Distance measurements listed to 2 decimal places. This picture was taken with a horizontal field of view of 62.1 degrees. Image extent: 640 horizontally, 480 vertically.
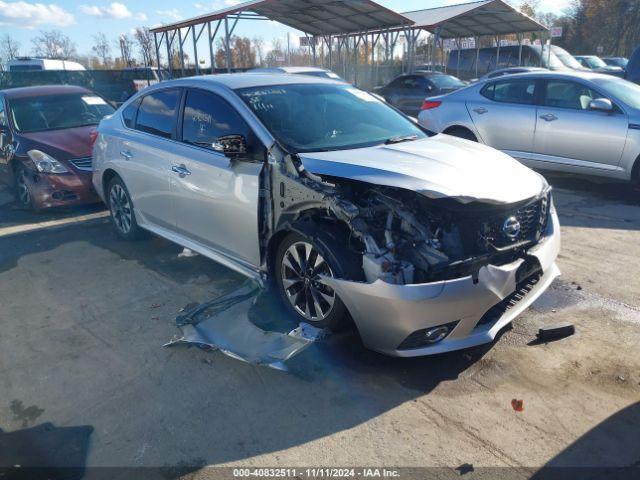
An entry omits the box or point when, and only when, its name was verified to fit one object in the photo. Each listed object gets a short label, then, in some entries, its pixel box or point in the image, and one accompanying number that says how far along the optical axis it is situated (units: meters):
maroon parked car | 7.16
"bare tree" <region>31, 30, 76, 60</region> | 45.75
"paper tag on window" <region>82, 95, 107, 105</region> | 8.49
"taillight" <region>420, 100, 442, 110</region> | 8.95
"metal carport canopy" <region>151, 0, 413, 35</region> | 19.19
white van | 24.89
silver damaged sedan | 3.08
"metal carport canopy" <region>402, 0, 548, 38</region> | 20.47
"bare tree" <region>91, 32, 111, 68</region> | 46.44
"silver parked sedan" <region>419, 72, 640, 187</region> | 7.03
